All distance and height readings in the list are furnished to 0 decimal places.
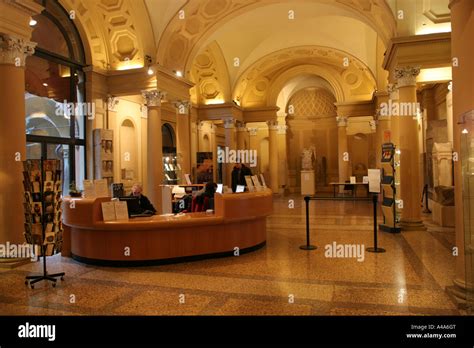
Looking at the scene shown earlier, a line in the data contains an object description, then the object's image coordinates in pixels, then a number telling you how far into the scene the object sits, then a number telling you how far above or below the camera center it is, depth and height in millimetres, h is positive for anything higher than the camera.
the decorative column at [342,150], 19062 +1089
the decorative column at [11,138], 6312 +715
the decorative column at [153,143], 11164 +988
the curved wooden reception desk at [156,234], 6039 -1052
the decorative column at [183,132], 12719 +1563
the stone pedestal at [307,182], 19688 -617
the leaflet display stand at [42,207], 5148 -429
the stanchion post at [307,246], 7046 -1512
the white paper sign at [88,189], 6219 -235
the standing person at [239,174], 11219 -47
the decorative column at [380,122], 15570 +2081
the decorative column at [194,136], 17156 +1888
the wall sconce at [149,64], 11070 +3461
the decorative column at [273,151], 19750 +1154
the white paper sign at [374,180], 8461 -253
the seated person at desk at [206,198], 7363 -517
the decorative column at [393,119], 10720 +1626
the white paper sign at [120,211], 6188 -618
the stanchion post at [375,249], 6730 -1512
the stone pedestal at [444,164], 11070 +121
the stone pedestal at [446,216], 9336 -1263
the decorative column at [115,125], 11570 +1668
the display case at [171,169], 13357 +186
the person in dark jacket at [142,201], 7060 -521
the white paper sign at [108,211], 6059 -602
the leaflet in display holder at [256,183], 7798 -240
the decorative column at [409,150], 8809 +458
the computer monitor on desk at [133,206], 6736 -595
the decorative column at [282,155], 22109 +1032
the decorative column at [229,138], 17828 +1769
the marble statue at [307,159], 20422 +680
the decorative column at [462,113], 3803 +636
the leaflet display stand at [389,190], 8578 -513
